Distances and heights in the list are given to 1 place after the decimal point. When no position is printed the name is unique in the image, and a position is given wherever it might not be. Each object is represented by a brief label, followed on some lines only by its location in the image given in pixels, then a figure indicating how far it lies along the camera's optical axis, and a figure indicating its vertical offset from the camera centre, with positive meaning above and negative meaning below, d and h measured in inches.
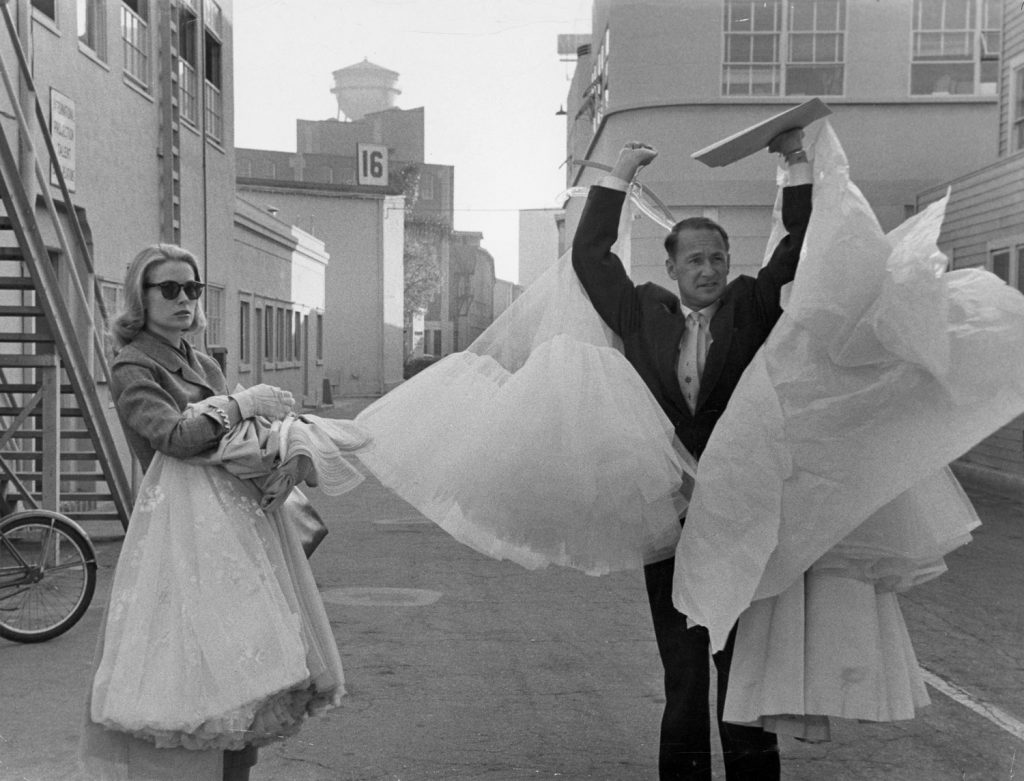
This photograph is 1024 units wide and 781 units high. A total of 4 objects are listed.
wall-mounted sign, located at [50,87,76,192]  455.5 +73.1
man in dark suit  148.5 +0.7
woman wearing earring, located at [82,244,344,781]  135.3 -31.0
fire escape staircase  322.3 -9.5
